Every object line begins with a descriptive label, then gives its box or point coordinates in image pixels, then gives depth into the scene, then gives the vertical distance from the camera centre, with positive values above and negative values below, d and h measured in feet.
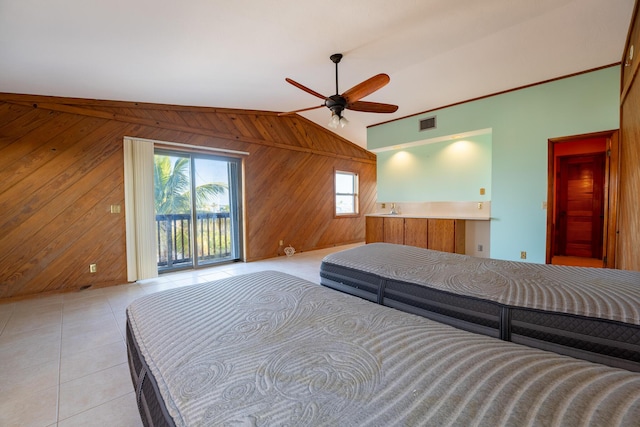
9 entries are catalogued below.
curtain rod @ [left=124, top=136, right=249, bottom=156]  13.77 +3.43
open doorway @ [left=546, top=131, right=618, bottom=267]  17.29 +0.06
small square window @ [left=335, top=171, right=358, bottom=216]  24.04 +1.12
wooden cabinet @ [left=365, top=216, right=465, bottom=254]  15.70 -1.80
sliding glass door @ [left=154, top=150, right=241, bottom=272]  14.94 -0.17
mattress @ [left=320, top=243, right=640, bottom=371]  4.36 -1.92
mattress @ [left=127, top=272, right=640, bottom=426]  2.20 -1.77
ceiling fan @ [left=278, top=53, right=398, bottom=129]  8.70 +3.95
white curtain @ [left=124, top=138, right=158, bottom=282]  13.20 -0.13
